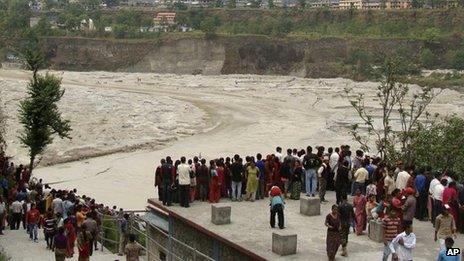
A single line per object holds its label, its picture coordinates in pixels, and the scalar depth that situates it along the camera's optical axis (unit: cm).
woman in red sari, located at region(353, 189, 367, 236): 1658
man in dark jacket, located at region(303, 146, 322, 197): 1970
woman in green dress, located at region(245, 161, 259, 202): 1959
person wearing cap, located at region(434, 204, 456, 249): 1467
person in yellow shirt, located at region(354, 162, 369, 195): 1873
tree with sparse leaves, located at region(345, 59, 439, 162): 2341
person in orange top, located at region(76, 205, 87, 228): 1788
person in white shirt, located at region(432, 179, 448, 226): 1658
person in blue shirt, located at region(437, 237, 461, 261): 1259
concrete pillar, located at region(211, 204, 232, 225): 1725
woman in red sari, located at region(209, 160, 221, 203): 1955
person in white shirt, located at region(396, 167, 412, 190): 1775
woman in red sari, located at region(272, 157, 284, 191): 2016
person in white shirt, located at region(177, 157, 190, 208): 1889
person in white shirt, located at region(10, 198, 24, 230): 2041
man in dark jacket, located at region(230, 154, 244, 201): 1956
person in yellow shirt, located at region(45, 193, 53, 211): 2020
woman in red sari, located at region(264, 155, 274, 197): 2016
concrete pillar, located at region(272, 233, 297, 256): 1498
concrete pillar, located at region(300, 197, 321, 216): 1841
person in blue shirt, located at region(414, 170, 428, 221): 1749
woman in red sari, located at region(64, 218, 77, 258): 1727
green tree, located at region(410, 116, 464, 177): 2248
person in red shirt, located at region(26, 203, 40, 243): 1920
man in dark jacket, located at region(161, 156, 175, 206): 1895
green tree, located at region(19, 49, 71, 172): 2702
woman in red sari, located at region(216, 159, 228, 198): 1966
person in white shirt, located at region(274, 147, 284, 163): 2062
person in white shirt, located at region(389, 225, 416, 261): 1330
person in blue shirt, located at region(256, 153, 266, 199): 1989
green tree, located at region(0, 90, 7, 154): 2845
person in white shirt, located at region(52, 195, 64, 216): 1942
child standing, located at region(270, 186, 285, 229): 1664
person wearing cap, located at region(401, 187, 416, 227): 1595
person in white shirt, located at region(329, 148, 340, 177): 2016
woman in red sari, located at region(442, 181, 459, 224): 1630
